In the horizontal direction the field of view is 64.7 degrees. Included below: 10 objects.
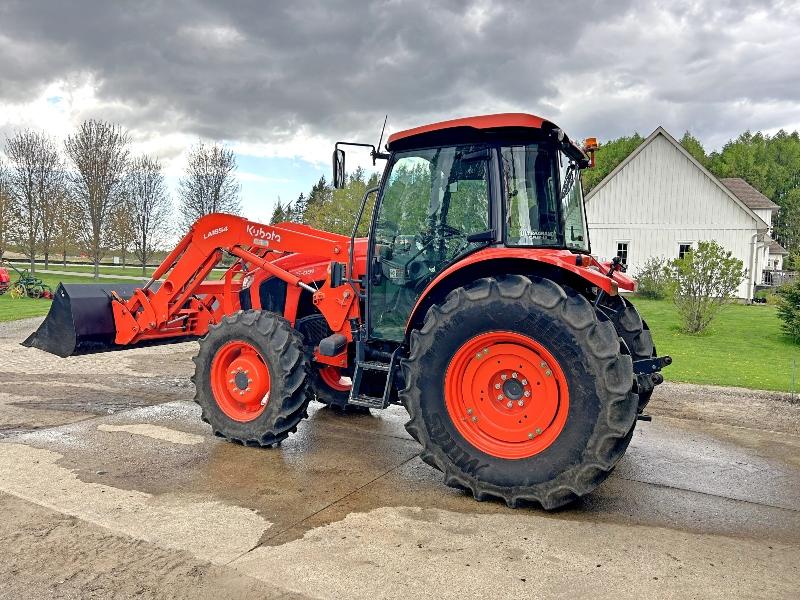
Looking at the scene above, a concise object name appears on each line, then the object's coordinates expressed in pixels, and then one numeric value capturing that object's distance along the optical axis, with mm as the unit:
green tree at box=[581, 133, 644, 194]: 58125
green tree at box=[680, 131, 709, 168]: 63062
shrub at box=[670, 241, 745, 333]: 15562
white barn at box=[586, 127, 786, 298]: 28328
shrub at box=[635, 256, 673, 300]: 27453
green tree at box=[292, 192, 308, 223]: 68738
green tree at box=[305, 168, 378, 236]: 31609
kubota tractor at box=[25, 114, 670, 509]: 4125
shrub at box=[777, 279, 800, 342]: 14523
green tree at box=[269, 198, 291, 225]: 53000
